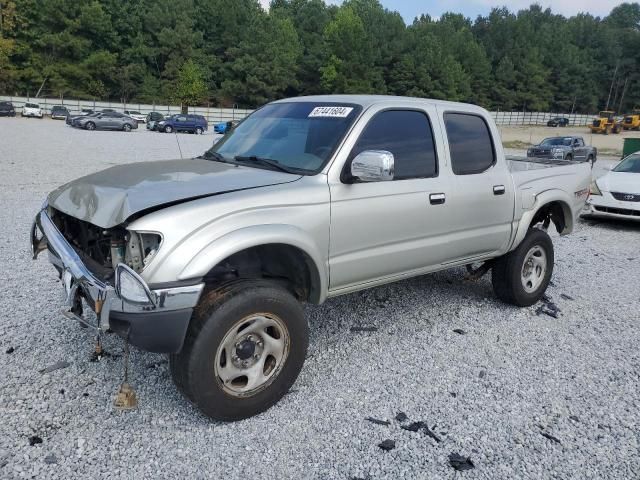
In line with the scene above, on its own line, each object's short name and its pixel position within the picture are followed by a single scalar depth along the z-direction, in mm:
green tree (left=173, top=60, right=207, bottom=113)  67250
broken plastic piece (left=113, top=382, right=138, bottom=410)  2969
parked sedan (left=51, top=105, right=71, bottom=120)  46656
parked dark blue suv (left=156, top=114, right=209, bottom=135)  39166
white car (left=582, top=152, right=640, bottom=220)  9984
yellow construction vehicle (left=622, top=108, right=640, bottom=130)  63969
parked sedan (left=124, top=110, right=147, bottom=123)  50738
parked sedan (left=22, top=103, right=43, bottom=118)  45531
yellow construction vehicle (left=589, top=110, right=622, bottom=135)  60556
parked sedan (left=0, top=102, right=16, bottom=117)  44491
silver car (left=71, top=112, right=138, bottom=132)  36031
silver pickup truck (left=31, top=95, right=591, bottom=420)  2805
